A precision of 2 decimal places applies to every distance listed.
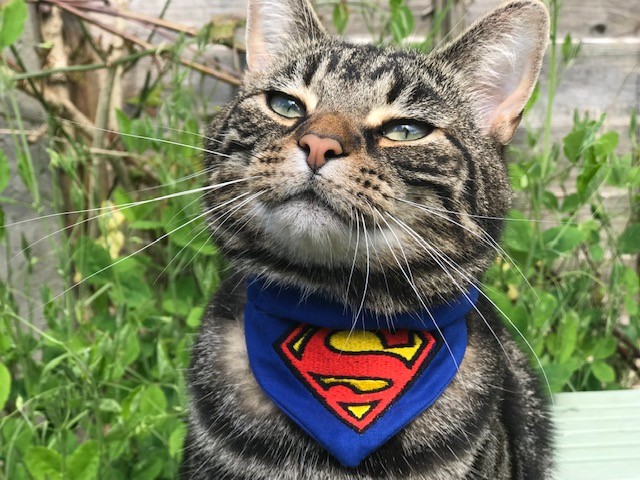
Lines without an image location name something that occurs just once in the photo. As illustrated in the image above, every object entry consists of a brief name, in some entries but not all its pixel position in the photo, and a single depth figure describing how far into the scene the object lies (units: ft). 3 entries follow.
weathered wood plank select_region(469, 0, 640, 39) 1.96
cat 0.80
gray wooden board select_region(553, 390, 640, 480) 1.12
